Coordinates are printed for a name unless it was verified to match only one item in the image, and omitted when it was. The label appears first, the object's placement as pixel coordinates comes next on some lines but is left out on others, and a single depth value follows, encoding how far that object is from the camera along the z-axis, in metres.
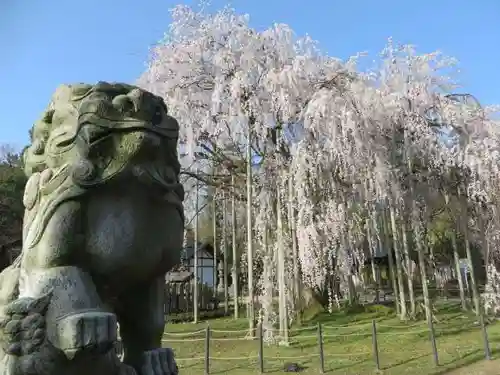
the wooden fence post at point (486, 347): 9.81
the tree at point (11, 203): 20.50
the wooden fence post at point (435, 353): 9.55
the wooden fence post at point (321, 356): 9.32
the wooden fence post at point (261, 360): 9.35
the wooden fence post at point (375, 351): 9.26
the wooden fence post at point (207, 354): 9.46
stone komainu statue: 2.20
